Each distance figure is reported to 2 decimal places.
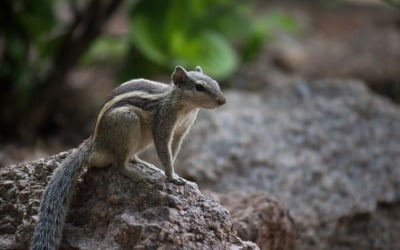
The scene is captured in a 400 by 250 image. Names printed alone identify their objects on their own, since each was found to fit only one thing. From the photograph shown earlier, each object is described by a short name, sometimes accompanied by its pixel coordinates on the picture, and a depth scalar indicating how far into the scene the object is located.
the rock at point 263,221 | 8.43
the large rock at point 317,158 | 11.42
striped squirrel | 7.15
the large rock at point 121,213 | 6.67
